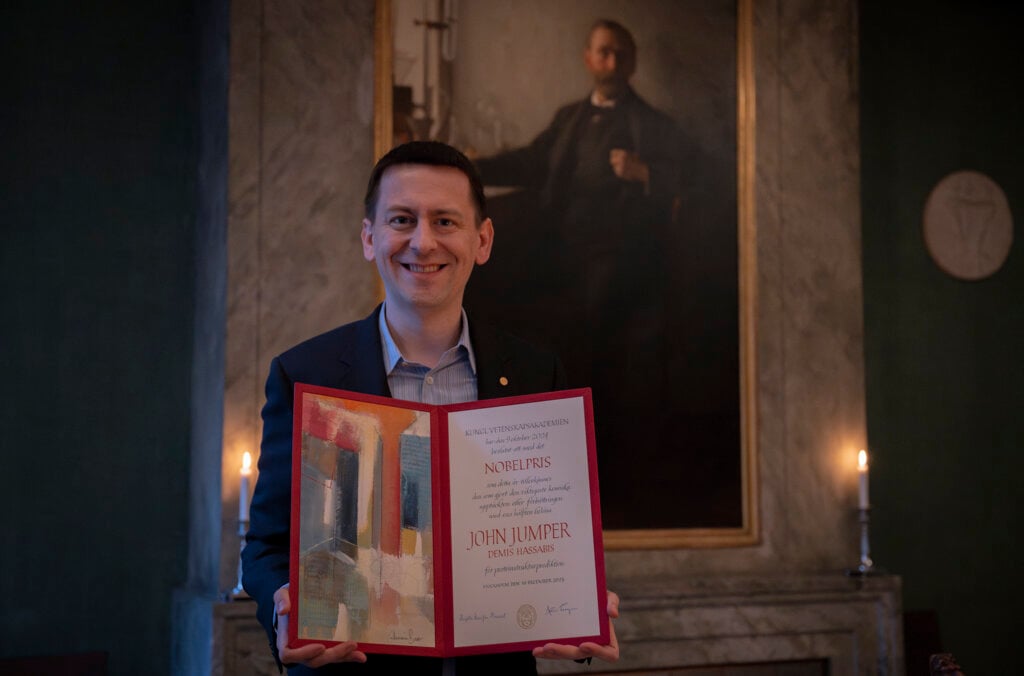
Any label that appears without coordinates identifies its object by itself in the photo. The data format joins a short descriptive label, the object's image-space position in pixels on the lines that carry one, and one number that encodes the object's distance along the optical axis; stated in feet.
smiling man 7.47
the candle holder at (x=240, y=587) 14.25
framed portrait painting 16.51
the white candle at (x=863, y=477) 17.28
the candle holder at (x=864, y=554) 17.19
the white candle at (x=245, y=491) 14.35
